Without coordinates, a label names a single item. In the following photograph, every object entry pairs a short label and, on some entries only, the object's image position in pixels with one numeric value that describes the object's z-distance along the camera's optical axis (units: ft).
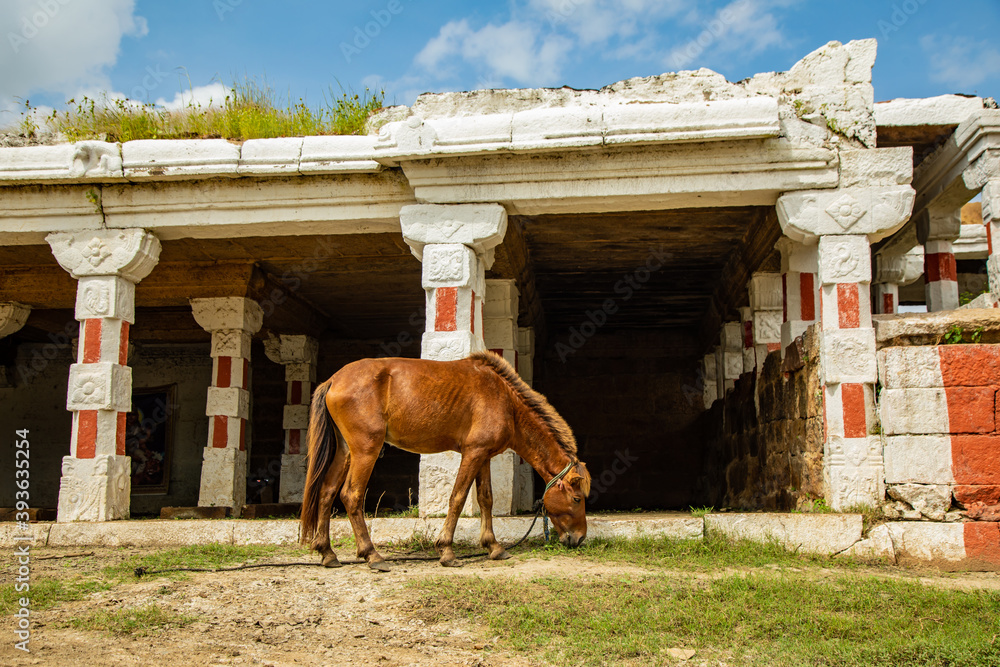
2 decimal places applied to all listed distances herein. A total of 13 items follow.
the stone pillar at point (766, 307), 33.19
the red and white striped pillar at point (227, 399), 34.58
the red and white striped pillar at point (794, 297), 28.22
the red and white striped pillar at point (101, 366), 25.21
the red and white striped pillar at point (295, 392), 42.68
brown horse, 18.66
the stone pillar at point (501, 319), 32.86
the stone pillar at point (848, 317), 21.39
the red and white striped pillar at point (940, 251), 36.78
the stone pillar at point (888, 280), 40.27
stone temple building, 21.54
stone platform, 19.89
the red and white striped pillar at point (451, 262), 23.86
